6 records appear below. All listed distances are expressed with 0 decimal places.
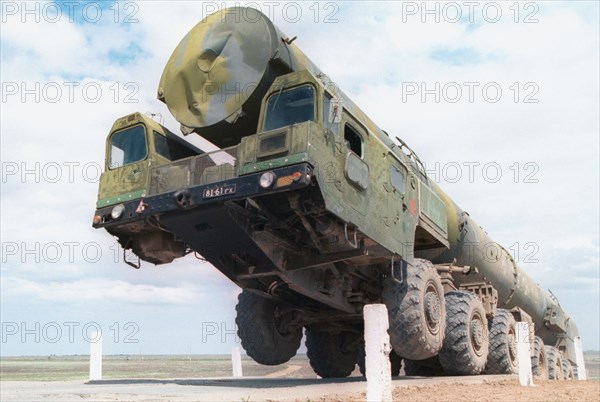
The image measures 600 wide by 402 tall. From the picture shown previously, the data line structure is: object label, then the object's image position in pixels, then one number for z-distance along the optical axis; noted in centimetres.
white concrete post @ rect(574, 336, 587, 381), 1748
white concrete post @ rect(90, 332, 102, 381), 1103
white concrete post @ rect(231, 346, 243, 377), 1442
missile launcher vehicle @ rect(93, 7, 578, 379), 723
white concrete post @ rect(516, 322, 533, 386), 986
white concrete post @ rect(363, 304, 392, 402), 527
